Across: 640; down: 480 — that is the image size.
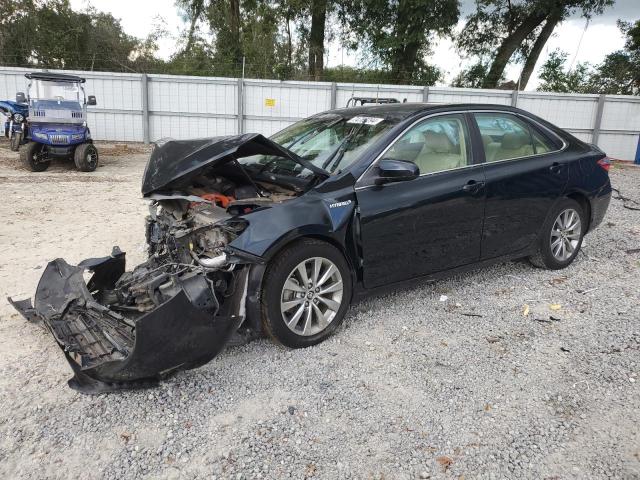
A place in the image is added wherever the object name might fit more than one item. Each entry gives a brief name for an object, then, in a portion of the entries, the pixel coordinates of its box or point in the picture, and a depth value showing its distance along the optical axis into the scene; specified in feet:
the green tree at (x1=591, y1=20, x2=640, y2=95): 73.82
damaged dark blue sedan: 10.29
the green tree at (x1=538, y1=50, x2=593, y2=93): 74.43
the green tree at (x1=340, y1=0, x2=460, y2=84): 67.15
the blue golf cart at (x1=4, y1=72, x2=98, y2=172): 37.14
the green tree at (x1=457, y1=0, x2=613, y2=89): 69.82
